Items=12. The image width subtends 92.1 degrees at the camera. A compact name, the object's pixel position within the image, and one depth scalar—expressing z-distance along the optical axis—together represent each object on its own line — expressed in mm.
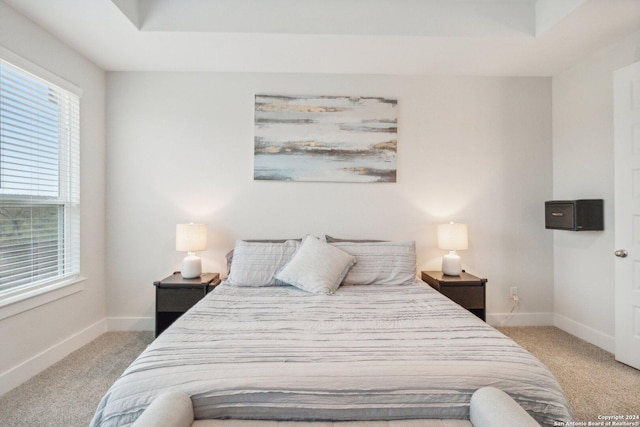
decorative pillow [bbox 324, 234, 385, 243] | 2912
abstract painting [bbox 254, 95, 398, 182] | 3086
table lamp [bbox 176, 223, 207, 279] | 2742
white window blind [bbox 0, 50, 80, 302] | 2082
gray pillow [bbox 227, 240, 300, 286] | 2504
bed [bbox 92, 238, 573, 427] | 1144
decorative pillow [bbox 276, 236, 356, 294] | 2329
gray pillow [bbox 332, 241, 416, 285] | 2564
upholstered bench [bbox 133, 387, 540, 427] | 939
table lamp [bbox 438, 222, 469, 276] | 2865
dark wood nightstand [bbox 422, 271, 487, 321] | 2692
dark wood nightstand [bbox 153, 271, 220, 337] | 2570
